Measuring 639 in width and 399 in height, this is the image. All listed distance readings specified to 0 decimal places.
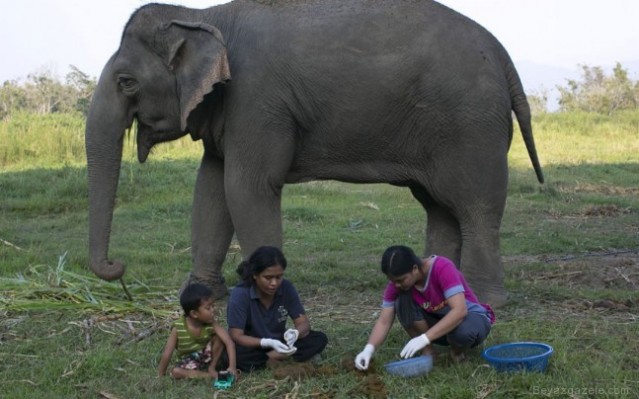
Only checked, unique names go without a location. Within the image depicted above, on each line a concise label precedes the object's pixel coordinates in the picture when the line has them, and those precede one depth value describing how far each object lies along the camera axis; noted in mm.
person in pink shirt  4457
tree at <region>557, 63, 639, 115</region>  28234
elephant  5820
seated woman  4578
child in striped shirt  4559
